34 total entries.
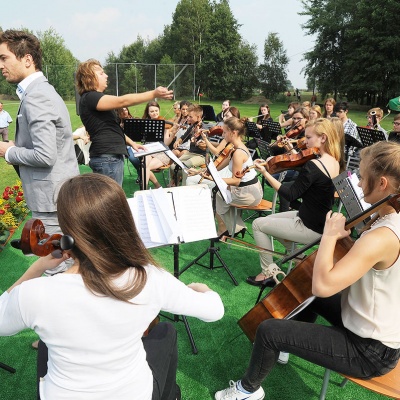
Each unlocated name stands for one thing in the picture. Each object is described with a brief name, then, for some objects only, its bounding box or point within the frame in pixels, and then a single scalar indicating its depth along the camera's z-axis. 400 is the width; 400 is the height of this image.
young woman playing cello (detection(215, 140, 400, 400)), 1.43
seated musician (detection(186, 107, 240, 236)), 4.29
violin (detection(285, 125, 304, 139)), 6.43
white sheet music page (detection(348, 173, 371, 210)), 2.41
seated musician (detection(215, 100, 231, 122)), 9.39
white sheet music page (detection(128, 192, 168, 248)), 2.09
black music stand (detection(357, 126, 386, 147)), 5.07
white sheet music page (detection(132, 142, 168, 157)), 3.72
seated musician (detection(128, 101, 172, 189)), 6.04
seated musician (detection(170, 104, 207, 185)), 6.16
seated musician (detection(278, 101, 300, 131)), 8.43
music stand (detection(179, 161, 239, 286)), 3.07
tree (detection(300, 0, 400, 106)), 24.81
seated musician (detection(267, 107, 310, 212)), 4.80
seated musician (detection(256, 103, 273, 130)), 10.04
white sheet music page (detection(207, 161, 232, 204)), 3.03
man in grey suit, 2.06
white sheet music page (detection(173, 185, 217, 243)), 2.28
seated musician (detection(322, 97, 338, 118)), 8.63
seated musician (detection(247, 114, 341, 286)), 2.89
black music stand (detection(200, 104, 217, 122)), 9.82
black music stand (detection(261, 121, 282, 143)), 7.47
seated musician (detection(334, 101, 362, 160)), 5.42
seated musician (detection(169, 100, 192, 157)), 6.54
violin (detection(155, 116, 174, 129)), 7.09
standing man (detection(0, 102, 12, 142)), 9.59
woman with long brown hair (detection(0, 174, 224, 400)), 1.04
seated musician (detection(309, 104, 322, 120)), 6.68
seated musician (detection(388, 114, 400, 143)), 5.34
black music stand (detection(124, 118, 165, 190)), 5.10
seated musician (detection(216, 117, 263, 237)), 3.77
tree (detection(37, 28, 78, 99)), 23.73
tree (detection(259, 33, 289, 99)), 38.41
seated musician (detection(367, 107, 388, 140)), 7.00
